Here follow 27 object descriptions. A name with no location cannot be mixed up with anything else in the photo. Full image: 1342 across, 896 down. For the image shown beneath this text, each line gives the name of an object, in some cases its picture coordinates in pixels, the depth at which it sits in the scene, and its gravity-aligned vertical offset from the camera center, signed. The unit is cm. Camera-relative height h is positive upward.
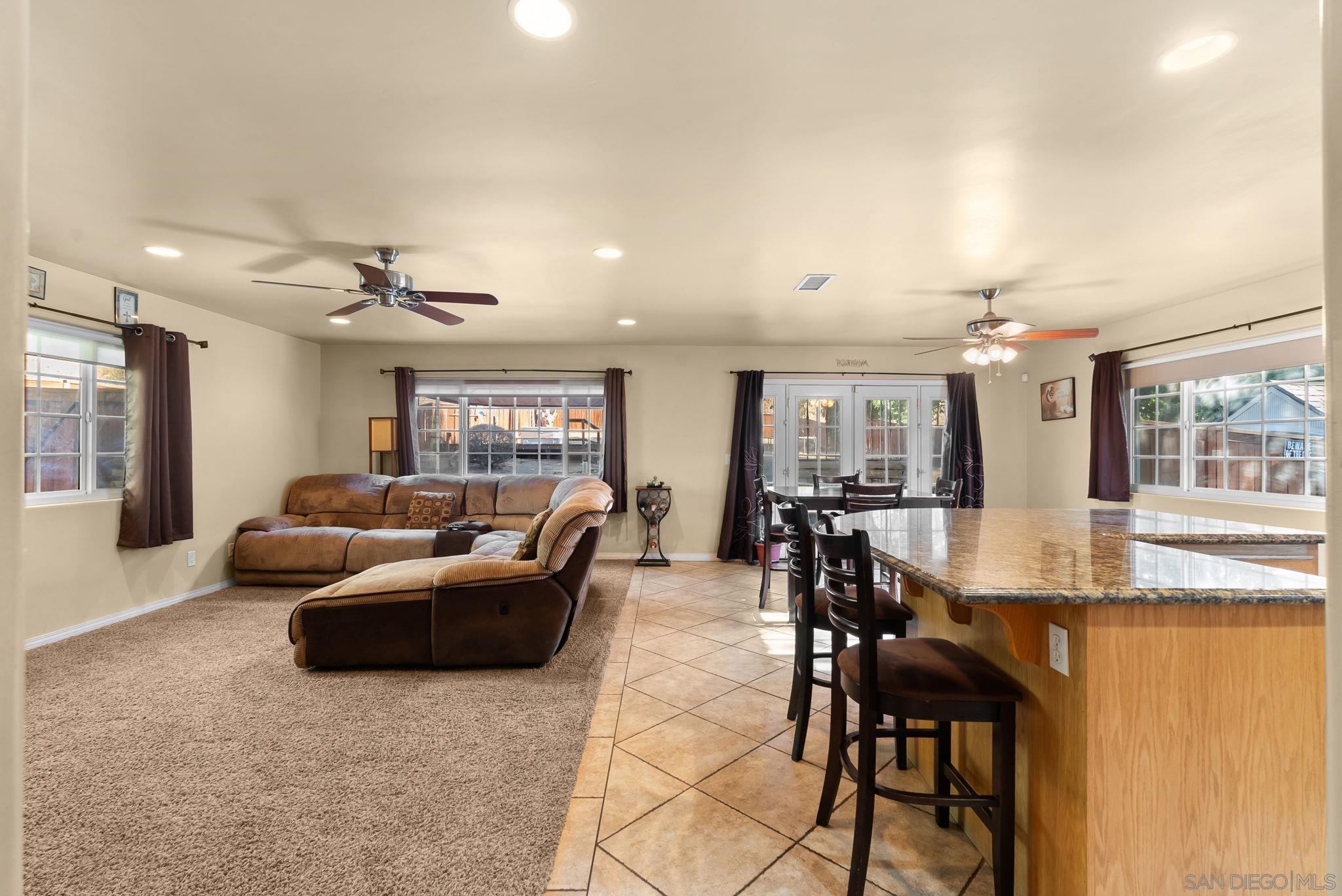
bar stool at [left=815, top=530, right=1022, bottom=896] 156 -66
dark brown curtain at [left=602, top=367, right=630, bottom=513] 656 +6
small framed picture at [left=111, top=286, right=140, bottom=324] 422 +95
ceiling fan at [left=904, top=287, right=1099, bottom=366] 421 +74
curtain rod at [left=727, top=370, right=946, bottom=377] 682 +75
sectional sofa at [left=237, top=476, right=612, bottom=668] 329 -90
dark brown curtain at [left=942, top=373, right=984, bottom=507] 662 +2
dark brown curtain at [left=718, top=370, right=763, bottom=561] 660 -33
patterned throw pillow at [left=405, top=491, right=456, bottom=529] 586 -63
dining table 458 -47
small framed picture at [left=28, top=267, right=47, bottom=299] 362 +95
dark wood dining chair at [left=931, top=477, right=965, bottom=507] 478 -38
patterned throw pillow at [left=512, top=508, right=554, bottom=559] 354 -57
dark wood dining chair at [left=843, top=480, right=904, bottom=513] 440 -40
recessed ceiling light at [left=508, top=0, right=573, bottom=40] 164 +115
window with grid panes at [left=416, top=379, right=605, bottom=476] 680 +17
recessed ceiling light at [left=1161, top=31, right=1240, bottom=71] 177 +114
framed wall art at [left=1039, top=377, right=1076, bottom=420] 600 +42
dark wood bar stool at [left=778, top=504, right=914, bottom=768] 231 -67
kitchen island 140 -65
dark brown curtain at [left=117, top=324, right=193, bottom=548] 427 +2
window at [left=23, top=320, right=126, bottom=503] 383 +20
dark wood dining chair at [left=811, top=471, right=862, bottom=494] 569 -40
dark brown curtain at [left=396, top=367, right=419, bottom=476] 652 +18
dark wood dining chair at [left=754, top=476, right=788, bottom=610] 479 -76
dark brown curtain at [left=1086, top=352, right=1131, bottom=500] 528 +7
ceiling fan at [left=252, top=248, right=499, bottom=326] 346 +88
